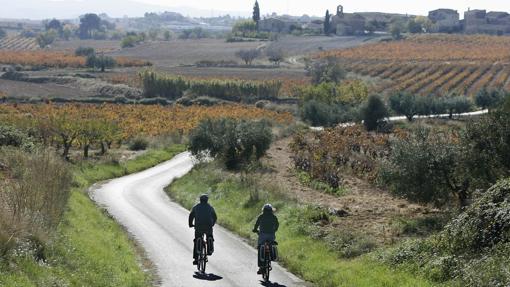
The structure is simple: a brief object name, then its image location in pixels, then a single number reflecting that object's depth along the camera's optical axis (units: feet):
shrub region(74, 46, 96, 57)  602.85
